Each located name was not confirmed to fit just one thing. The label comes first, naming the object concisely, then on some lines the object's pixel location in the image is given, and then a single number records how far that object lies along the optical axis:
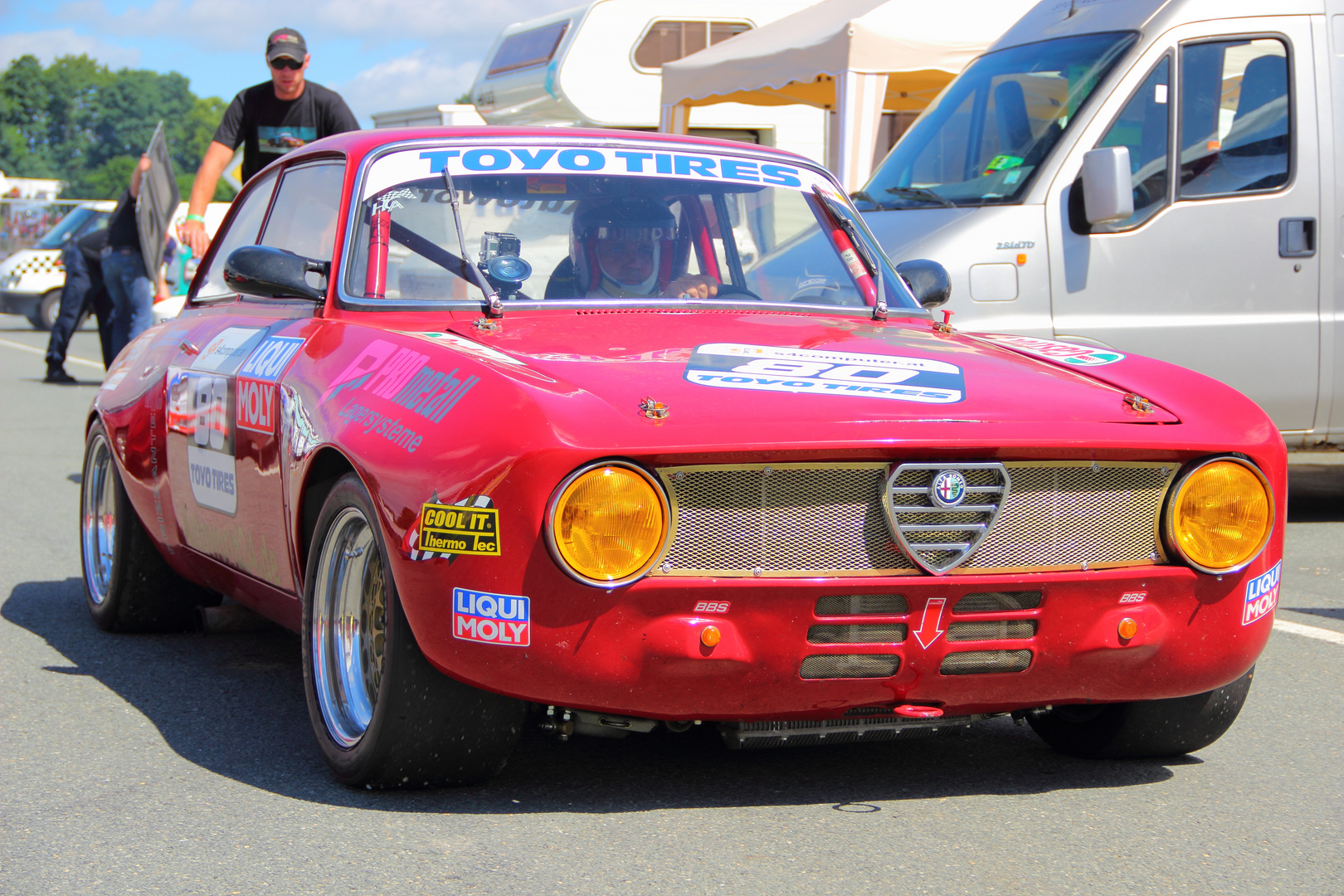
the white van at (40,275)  23.38
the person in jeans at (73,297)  13.70
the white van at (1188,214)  7.12
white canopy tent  10.92
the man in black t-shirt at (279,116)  6.87
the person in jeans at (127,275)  10.48
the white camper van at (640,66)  14.90
